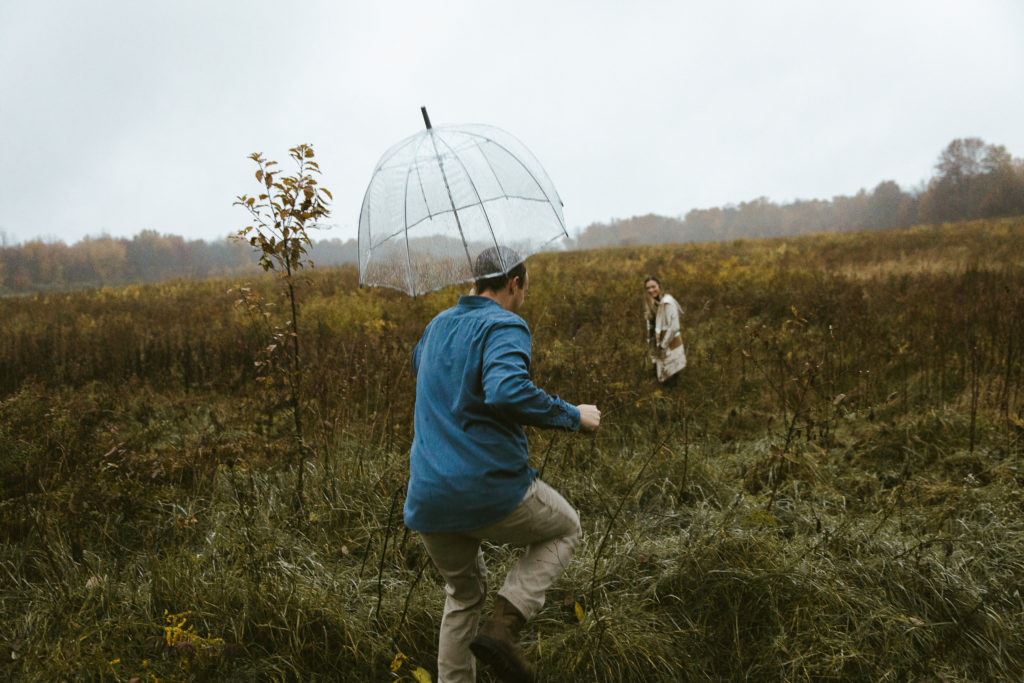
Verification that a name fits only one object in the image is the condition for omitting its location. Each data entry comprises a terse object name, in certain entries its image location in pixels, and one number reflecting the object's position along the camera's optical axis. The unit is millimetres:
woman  6215
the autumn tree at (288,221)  3010
